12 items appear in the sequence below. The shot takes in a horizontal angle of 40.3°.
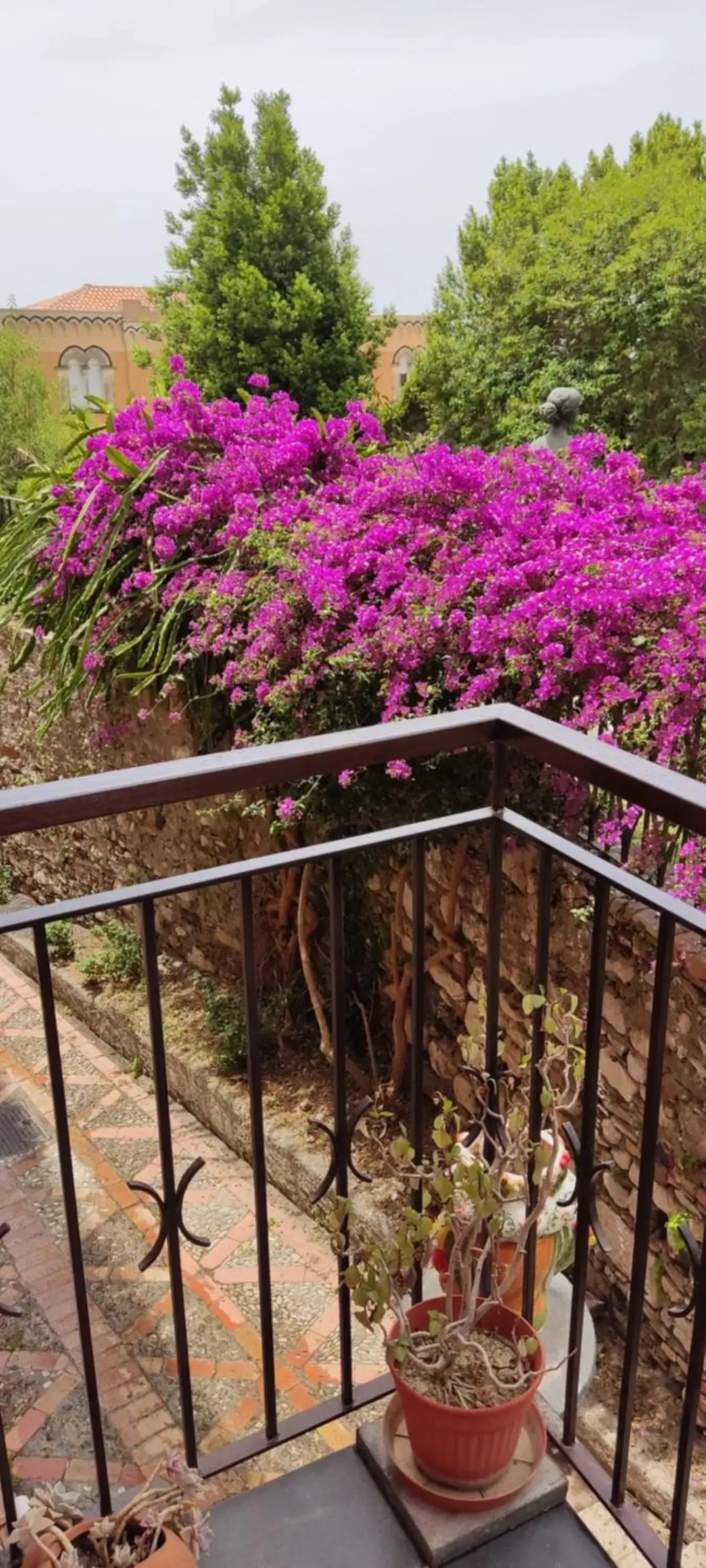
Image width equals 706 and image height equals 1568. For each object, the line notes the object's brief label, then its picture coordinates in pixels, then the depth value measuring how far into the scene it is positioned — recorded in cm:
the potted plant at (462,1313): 109
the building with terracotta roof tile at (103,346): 2361
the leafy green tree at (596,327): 1190
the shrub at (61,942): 519
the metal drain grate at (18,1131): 378
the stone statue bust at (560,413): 523
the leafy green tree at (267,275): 1548
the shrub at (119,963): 488
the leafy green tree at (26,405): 1736
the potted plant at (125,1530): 105
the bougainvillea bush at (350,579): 263
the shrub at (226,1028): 393
